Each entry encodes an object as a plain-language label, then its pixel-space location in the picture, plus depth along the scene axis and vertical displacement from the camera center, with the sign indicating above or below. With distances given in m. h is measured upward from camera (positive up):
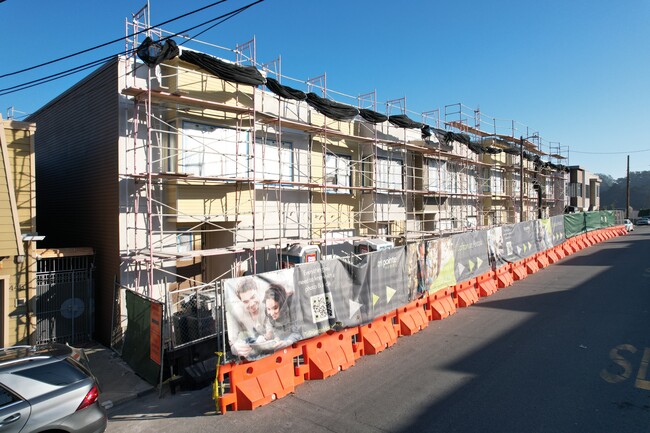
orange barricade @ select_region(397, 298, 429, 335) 10.20 -2.68
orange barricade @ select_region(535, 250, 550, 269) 20.56 -2.49
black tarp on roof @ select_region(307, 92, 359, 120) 13.42 +3.62
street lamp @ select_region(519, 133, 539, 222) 25.87 +2.84
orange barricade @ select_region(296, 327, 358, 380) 7.73 -2.75
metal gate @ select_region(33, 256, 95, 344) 10.04 -2.10
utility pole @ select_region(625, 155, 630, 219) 54.50 +5.72
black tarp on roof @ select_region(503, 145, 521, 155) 27.66 +4.18
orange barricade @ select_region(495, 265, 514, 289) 15.83 -2.57
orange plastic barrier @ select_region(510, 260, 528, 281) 17.30 -2.55
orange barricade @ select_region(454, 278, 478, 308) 13.02 -2.64
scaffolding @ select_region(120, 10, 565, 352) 10.21 +1.23
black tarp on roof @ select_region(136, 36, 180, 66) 9.53 +3.87
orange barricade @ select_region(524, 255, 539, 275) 18.98 -2.54
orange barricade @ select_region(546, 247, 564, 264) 22.28 -2.49
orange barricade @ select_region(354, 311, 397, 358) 8.90 -2.76
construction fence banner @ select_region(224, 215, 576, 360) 7.05 -1.68
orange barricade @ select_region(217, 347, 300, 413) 6.58 -2.79
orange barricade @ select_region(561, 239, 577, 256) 25.42 -2.38
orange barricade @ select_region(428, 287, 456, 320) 11.55 -2.67
